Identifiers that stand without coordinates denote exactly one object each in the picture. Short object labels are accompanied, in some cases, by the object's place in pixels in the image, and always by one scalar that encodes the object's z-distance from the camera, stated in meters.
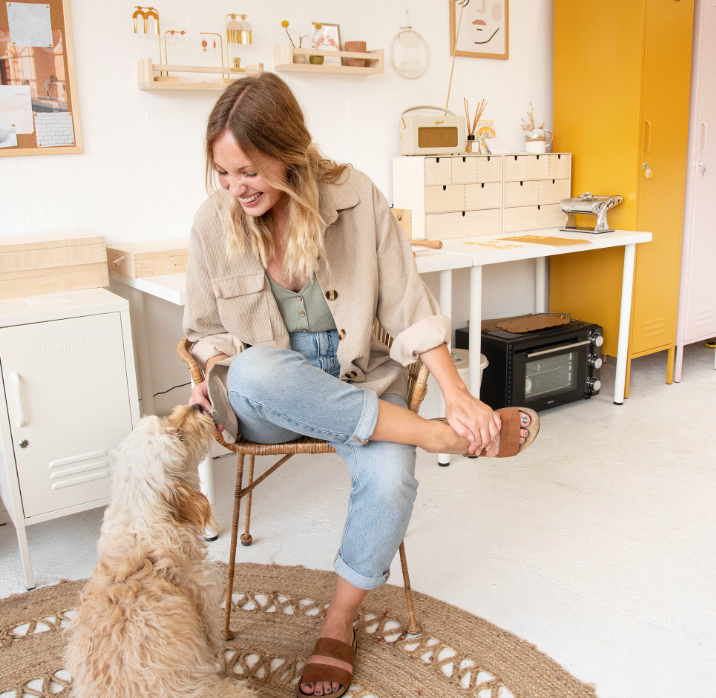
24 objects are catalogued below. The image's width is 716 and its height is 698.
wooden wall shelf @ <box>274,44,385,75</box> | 2.56
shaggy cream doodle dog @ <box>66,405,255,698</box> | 1.06
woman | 1.39
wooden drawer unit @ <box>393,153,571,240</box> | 2.91
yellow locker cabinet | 3.04
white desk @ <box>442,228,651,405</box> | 2.57
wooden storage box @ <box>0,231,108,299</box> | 1.99
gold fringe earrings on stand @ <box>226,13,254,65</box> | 2.47
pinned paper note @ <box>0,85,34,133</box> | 2.16
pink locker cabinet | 3.20
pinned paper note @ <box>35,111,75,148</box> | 2.23
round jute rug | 1.47
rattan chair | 1.52
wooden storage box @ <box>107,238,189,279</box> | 2.18
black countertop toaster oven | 2.90
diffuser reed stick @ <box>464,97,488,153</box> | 3.21
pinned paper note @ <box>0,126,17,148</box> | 2.18
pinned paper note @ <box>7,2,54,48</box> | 2.13
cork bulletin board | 2.14
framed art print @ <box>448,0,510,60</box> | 3.10
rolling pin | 2.64
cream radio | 2.89
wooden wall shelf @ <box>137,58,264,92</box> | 2.29
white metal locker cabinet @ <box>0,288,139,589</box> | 1.77
